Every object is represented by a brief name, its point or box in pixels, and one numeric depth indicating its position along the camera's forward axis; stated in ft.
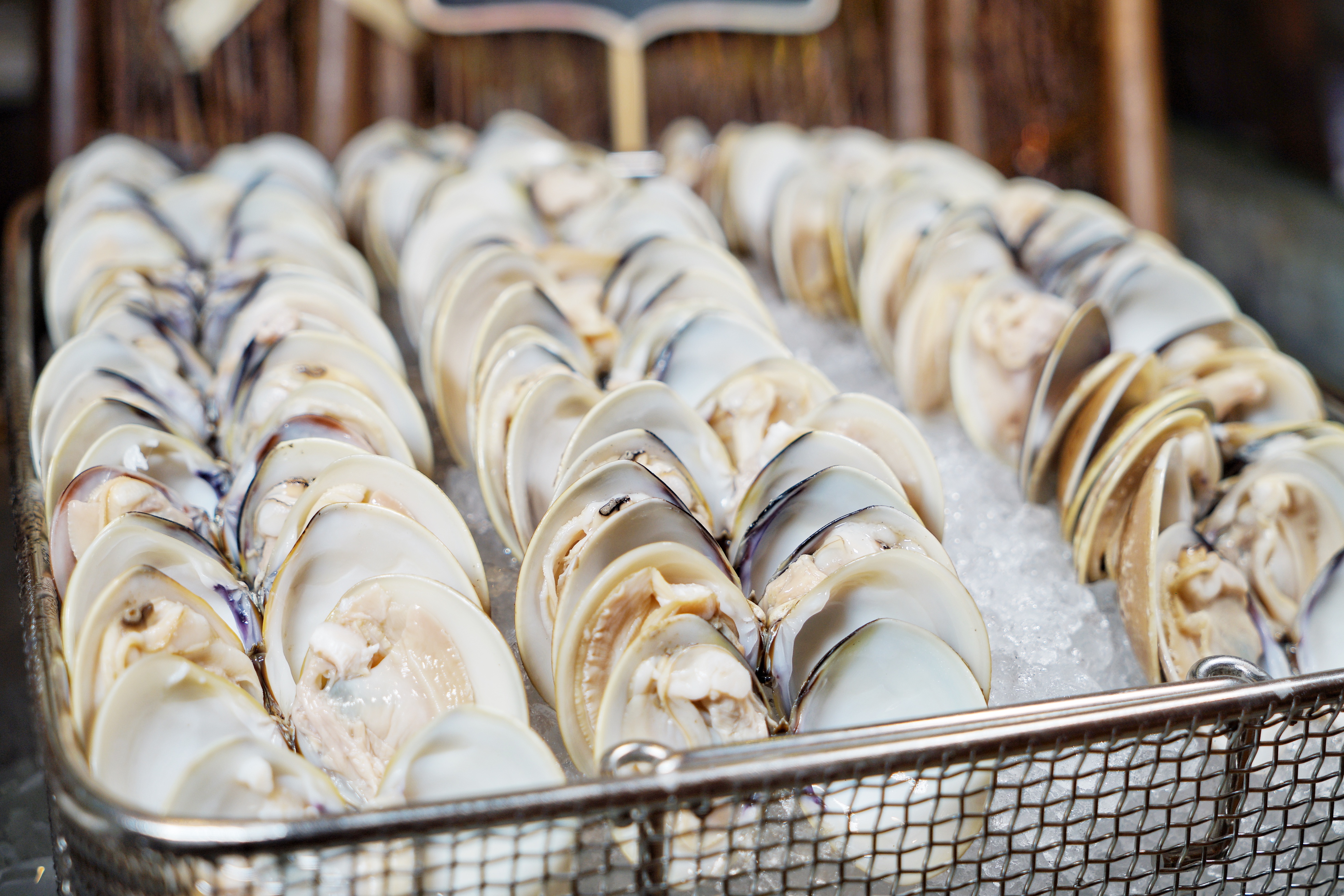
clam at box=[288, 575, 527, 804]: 1.79
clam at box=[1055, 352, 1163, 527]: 2.57
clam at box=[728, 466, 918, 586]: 2.10
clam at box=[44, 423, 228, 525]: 2.27
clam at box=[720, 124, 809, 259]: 4.40
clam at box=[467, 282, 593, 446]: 2.79
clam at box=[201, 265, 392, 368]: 2.90
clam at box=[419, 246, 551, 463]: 2.96
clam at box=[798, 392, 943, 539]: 2.35
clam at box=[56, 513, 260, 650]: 1.84
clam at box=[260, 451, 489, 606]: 2.05
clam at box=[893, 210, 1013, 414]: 3.21
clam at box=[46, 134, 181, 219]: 4.30
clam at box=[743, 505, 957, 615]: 1.99
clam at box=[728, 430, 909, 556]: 2.23
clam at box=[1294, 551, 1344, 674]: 2.21
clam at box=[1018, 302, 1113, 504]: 2.69
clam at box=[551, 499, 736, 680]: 1.88
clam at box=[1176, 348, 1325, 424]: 2.78
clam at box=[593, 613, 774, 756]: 1.73
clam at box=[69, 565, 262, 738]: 1.71
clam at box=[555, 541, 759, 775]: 1.80
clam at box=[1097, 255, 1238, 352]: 3.12
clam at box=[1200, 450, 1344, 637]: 2.40
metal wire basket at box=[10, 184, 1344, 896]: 1.33
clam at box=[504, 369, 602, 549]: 2.36
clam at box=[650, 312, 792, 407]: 2.76
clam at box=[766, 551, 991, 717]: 1.88
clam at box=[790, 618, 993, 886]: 1.69
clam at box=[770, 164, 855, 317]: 4.01
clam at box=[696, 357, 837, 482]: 2.57
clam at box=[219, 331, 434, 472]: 2.65
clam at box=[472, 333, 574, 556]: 2.48
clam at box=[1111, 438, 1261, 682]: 2.22
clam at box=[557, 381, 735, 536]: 2.29
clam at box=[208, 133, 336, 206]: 4.45
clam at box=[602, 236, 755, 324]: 3.28
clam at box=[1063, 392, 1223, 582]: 2.41
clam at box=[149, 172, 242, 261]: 3.96
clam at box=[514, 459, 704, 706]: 2.00
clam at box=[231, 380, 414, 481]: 2.44
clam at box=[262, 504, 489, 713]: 1.93
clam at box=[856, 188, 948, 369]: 3.57
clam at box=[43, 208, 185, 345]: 3.46
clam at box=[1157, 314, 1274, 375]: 2.96
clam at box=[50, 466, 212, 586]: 2.07
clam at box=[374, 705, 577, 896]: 1.53
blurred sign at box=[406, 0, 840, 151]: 5.64
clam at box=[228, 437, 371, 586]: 2.19
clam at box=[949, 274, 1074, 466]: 2.92
